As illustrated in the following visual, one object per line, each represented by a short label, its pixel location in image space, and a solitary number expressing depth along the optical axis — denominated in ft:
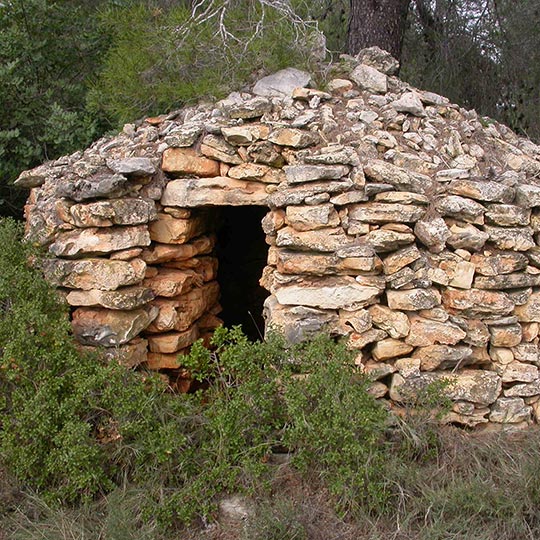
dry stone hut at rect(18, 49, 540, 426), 12.67
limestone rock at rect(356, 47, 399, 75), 16.58
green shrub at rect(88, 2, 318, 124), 15.58
